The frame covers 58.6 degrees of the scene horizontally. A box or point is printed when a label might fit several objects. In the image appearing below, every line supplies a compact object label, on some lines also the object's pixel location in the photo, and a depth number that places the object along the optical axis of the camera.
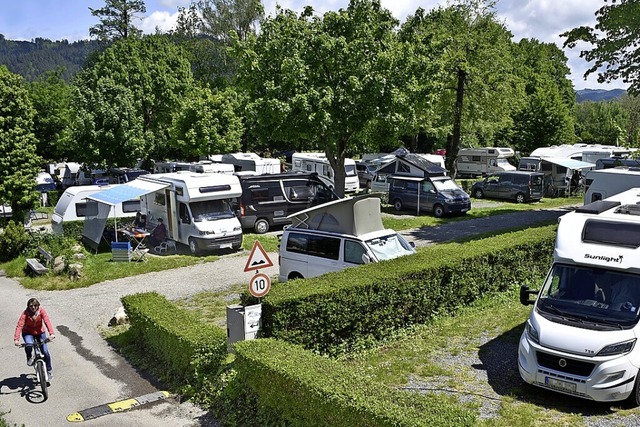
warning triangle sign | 9.44
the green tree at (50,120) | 41.81
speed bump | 8.30
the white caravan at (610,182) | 15.94
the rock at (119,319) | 12.47
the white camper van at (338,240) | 12.52
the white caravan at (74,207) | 21.38
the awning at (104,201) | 19.03
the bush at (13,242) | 19.66
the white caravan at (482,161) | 41.72
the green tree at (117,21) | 49.59
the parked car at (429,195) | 25.88
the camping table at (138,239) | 18.58
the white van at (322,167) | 34.03
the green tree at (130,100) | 31.91
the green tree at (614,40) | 20.67
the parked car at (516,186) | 30.44
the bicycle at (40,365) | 8.98
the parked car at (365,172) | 36.72
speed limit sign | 8.86
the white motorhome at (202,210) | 18.91
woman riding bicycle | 9.23
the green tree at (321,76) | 21.19
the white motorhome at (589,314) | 7.54
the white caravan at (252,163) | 32.84
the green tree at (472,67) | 30.83
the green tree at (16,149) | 21.47
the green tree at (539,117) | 47.38
